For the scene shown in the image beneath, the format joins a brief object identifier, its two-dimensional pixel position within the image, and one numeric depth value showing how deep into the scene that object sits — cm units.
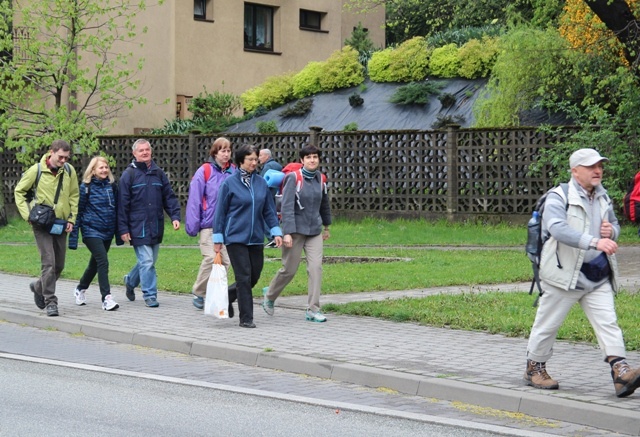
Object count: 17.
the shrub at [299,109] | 3544
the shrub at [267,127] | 3303
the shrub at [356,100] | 3431
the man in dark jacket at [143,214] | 1331
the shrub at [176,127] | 3700
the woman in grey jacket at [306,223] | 1186
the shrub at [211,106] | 3766
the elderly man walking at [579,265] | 816
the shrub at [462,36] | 3609
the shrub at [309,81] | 3594
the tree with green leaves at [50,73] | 2775
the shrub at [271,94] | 3659
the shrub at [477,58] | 3259
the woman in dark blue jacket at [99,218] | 1308
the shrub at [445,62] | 3344
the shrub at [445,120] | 3075
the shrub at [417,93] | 3284
